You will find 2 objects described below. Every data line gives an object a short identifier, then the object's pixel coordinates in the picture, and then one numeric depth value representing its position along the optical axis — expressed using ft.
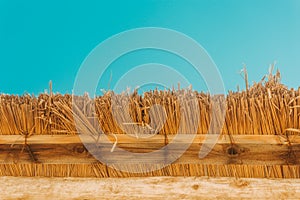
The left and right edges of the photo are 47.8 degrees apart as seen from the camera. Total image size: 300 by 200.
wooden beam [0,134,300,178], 7.55
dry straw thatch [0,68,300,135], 7.61
